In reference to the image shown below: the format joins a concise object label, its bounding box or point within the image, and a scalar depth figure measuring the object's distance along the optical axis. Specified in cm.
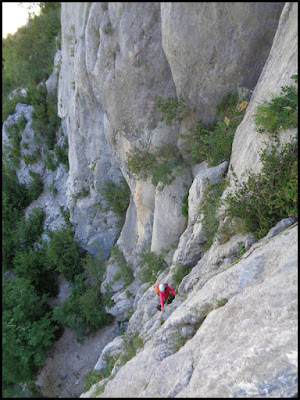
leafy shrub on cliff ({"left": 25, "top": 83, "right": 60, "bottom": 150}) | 1859
